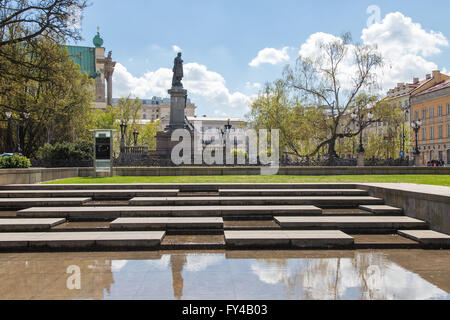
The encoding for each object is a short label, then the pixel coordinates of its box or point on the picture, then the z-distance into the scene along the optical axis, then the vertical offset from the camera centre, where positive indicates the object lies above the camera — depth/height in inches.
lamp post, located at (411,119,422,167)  1290.4 +17.2
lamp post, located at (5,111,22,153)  1039.5 +121.0
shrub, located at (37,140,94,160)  989.2 +20.7
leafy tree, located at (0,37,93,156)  1251.8 +176.3
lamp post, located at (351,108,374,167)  1080.2 +122.7
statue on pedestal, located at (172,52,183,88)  1264.1 +305.1
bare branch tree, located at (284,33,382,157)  1333.7 +299.8
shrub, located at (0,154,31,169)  568.4 -5.2
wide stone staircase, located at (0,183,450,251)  269.6 -57.5
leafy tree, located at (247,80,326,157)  1488.8 +179.4
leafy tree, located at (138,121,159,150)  2687.0 +176.1
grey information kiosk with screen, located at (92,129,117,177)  746.8 +15.2
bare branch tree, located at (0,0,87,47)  634.2 +266.6
